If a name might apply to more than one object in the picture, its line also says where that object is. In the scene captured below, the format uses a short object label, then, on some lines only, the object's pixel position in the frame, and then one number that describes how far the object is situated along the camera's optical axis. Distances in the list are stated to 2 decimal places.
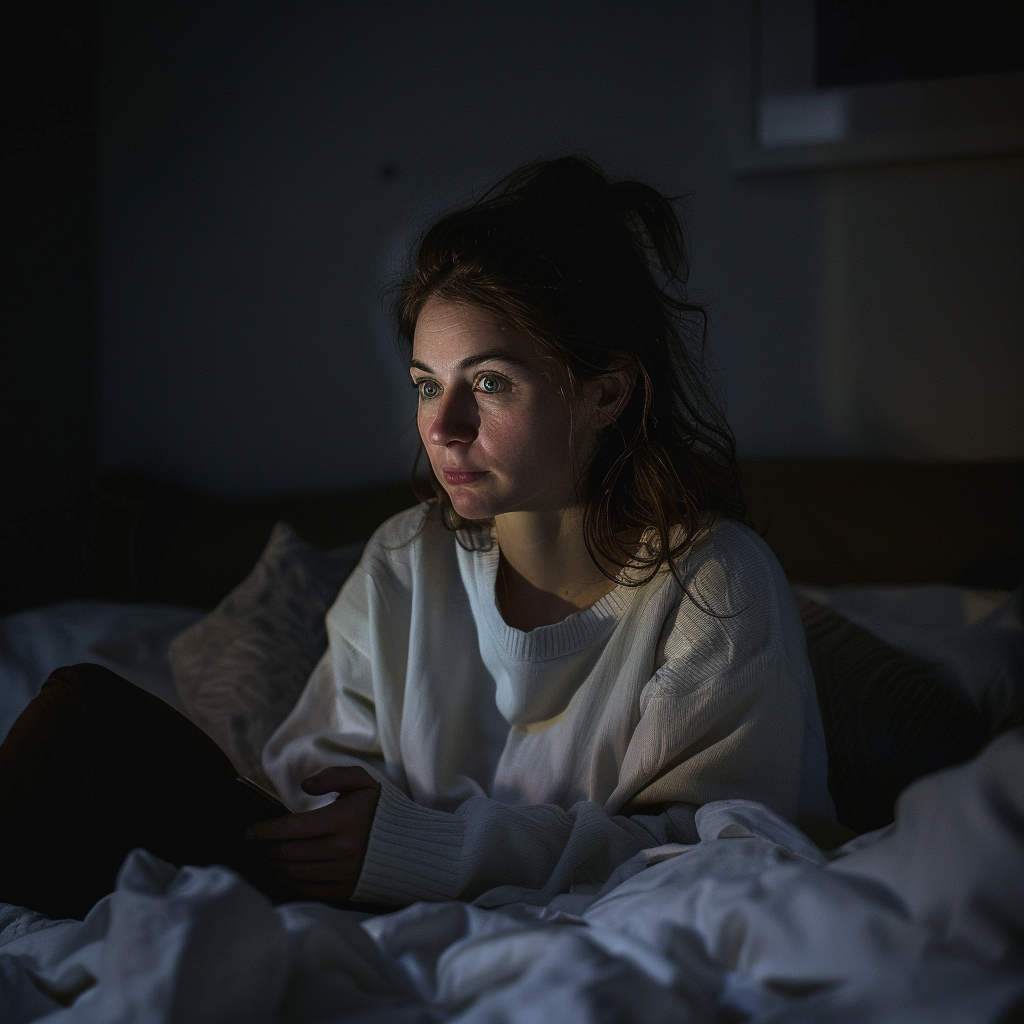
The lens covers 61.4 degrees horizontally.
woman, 0.83
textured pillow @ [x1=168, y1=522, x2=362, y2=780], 1.15
